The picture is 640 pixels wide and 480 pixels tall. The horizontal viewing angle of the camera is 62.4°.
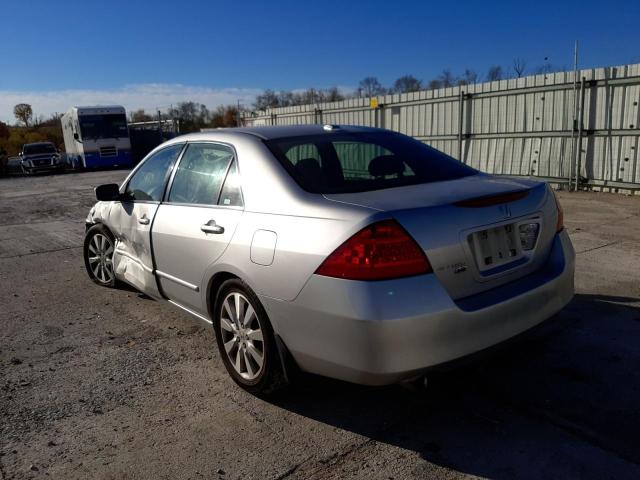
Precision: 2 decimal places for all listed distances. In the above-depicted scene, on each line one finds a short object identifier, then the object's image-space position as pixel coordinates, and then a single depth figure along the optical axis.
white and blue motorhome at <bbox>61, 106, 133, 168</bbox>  27.06
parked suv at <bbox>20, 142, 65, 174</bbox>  27.89
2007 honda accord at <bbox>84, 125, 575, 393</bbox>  2.41
